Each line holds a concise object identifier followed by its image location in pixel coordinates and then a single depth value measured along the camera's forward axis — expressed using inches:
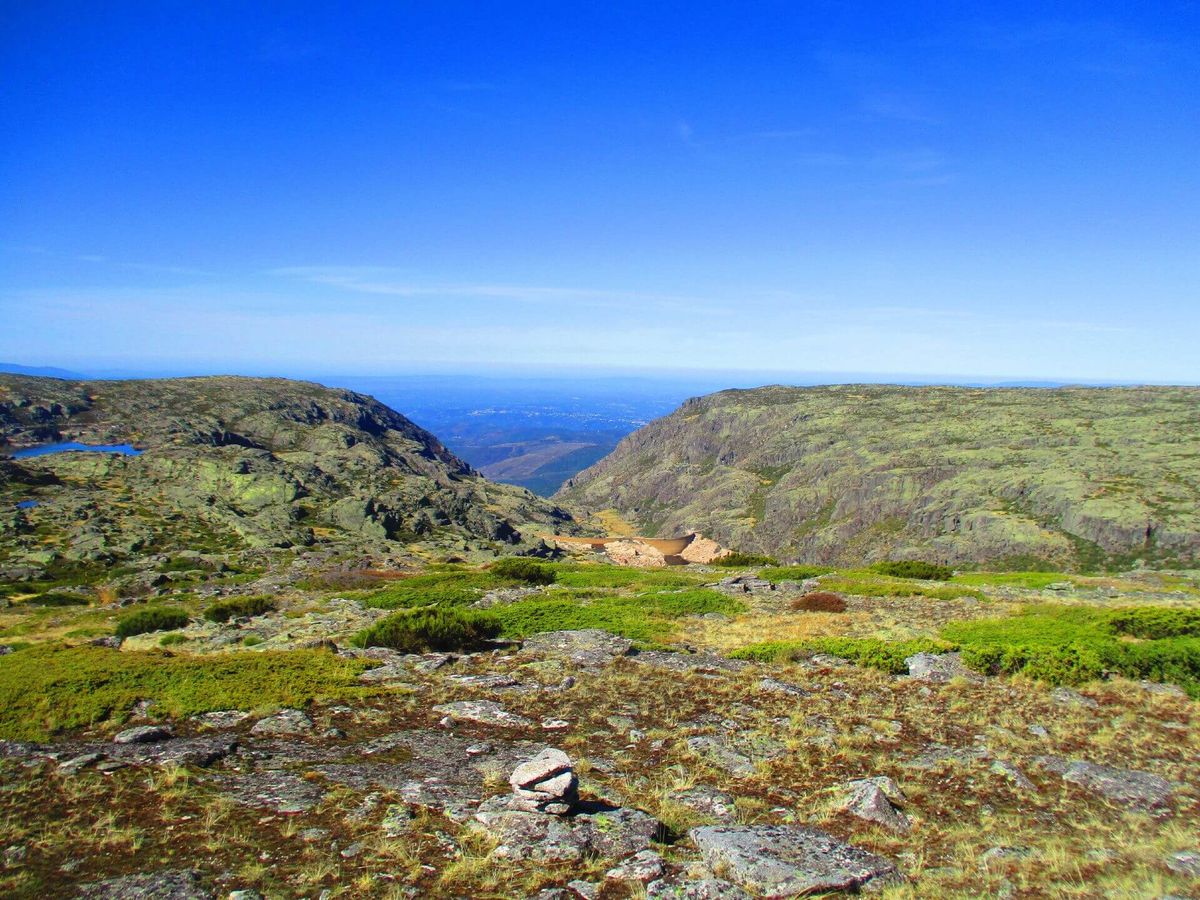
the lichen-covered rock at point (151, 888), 272.4
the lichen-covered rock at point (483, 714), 537.6
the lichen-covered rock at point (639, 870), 306.8
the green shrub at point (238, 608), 1114.1
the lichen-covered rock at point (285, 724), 490.3
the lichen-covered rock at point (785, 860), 301.9
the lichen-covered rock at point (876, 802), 373.6
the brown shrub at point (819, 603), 1093.4
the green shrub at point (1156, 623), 757.3
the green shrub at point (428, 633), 794.2
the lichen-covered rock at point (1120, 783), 390.3
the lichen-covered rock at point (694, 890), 291.7
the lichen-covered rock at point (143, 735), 449.4
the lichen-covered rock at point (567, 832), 327.3
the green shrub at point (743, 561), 2083.4
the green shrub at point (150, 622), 987.3
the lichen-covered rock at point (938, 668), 652.1
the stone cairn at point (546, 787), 359.9
